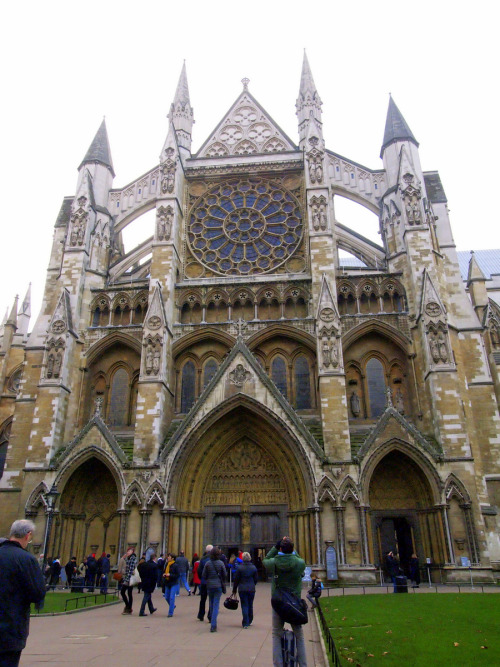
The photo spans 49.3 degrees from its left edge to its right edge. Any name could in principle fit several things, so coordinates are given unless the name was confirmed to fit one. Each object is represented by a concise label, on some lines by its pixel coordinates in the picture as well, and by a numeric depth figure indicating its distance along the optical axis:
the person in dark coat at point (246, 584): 9.91
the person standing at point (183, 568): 14.65
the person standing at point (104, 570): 17.66
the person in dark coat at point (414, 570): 19.64
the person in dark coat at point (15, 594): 3.91
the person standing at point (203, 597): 10.92
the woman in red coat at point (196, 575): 16.24
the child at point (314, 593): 13.29
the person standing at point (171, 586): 11.80
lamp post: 19.90
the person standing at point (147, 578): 11.97
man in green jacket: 6.18
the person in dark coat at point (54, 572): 19.83
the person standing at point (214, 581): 9.84
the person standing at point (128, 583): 12.38
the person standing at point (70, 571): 20.20
